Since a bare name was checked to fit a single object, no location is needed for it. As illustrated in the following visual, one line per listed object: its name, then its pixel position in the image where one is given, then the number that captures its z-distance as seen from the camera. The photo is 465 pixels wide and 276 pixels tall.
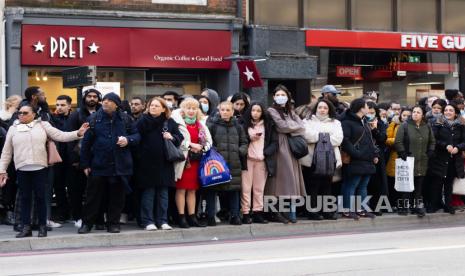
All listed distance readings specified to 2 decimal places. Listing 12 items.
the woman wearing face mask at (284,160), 13.75
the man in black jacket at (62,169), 13.42
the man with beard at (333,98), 14.87
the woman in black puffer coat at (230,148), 13.28
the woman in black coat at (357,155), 14.20
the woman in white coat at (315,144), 14.05
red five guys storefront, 23.00
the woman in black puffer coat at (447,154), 15.36
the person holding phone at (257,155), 13.61
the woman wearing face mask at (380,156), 14.90
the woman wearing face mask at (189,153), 13.06
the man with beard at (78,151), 13.05
